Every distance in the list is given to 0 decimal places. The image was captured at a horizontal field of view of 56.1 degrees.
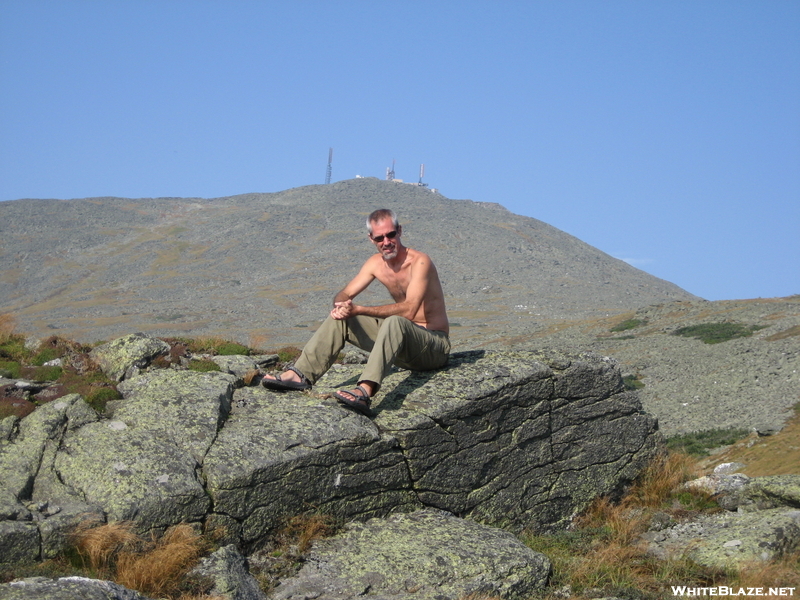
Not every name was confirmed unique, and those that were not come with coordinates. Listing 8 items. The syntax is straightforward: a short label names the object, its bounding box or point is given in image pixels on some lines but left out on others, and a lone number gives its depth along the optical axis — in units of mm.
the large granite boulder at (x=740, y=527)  7402
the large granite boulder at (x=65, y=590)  4930
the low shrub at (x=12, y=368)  9141
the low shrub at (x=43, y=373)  9080
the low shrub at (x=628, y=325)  53250
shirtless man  8391
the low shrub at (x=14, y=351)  10055
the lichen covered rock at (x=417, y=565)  6473
